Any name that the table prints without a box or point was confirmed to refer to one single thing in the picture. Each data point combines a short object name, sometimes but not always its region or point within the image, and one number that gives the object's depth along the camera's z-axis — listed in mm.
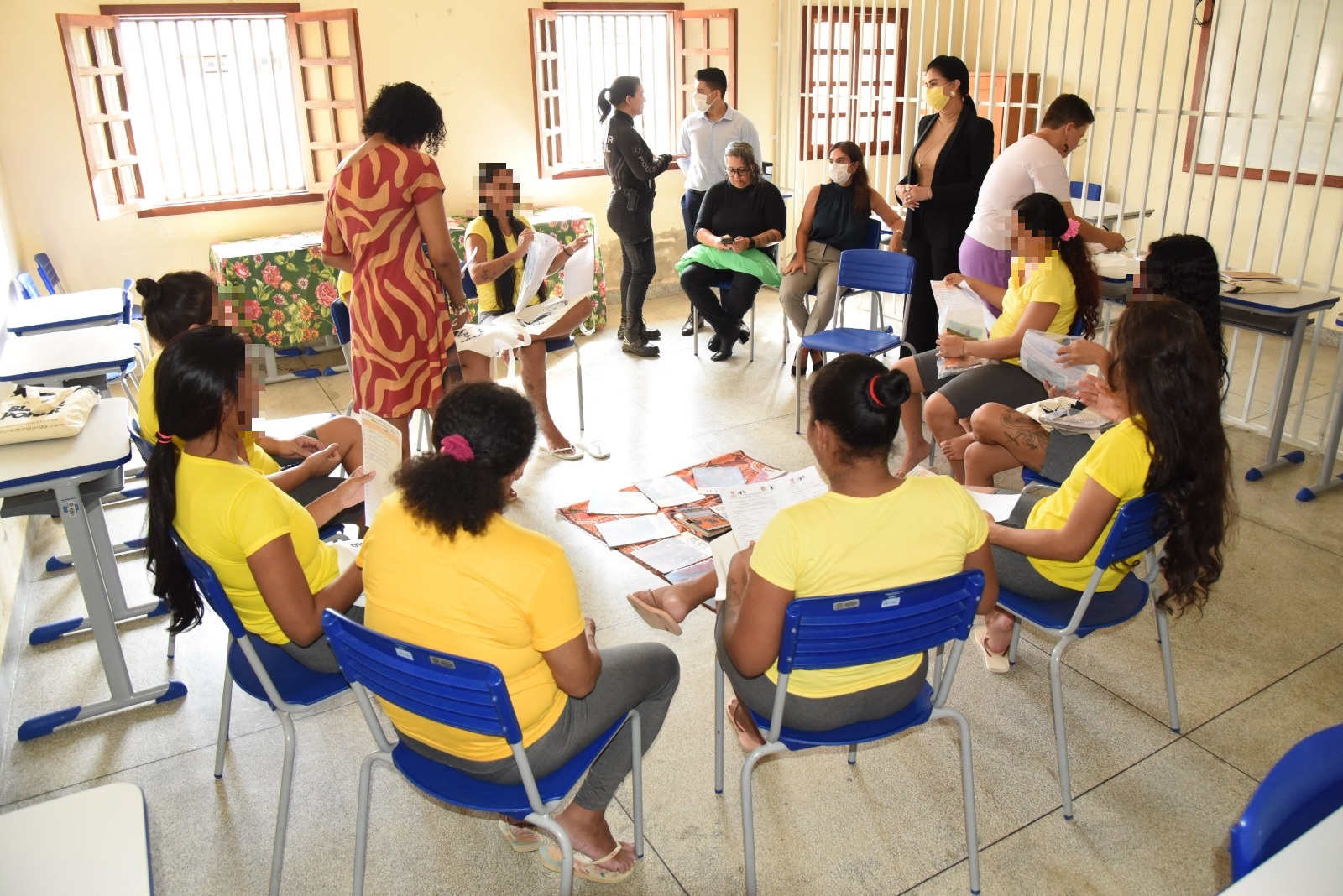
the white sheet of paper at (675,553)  3393
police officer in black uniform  5570
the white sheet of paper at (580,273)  4066
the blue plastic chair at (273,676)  1900
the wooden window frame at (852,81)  6973
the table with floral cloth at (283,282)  5551
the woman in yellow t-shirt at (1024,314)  3258
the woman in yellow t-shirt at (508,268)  4004
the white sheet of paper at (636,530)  3586
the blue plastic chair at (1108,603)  2057
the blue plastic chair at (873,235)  5305
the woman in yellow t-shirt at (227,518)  1939
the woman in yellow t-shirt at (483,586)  1642
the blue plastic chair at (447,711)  1569
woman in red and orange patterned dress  3180
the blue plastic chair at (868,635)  1713
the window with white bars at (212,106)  5727
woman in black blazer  4633
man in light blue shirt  5926
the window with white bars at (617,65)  6645
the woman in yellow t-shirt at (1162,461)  2109
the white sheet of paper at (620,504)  3801
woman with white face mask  5160
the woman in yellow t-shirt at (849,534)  1751
